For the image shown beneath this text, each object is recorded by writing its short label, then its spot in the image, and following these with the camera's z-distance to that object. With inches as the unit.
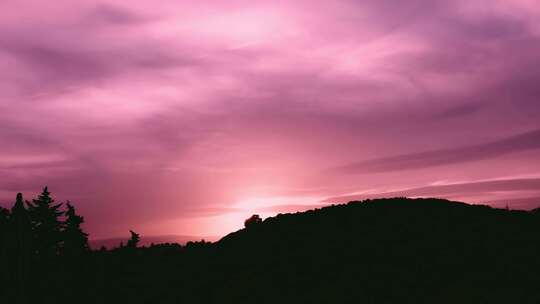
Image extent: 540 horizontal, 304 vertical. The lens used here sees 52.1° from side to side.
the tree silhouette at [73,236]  3122.5
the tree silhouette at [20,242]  2632.9
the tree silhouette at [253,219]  2748.5
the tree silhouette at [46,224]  3272.6
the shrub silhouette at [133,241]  2933.1
